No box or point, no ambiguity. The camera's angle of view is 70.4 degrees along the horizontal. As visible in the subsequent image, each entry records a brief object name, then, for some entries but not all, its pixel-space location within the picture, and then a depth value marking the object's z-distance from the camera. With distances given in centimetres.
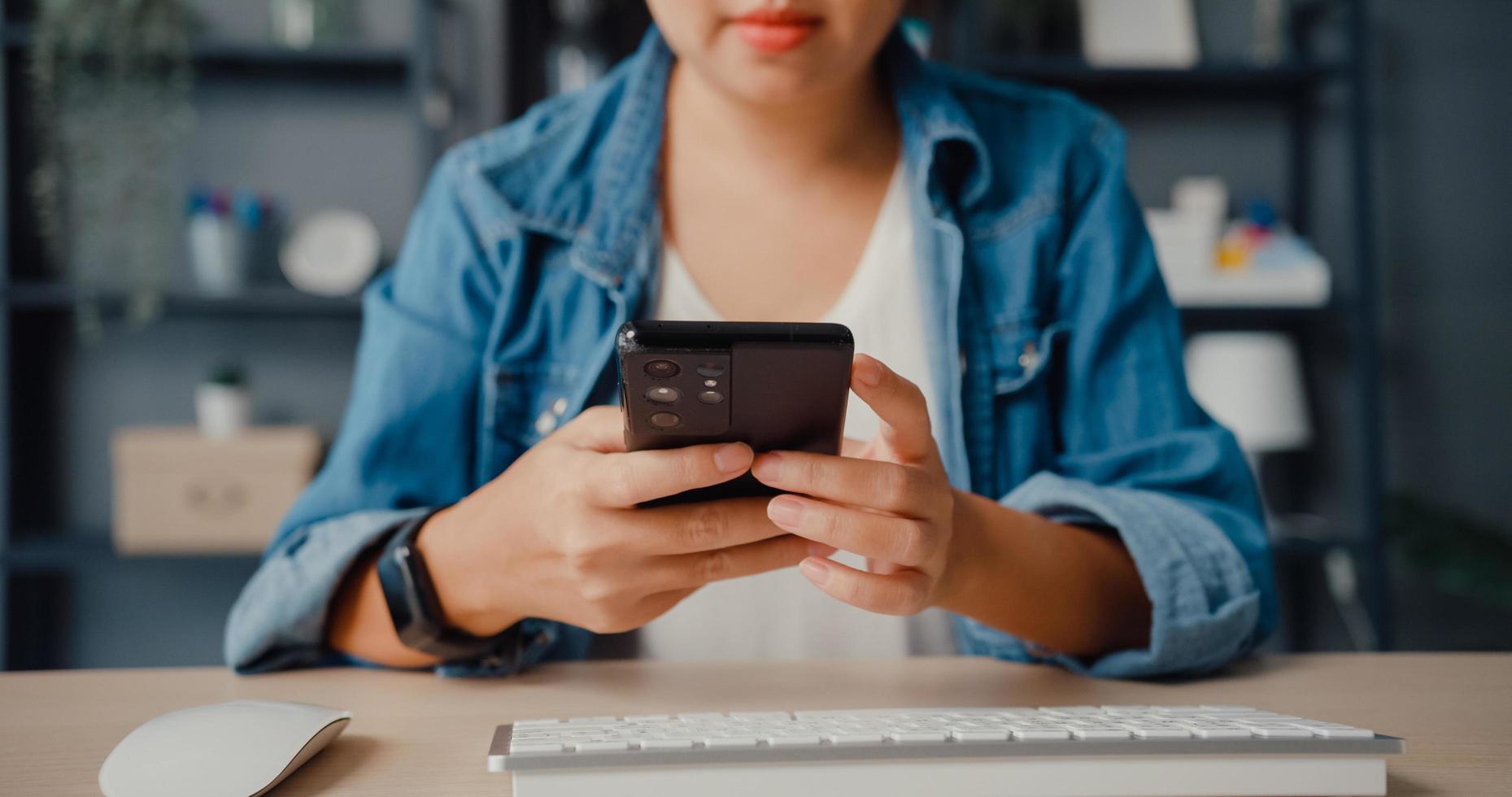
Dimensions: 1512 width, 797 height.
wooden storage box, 199
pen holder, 213
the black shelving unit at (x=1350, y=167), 218
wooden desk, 50
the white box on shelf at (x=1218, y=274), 214
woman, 70
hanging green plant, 209
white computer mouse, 43
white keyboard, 42
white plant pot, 210
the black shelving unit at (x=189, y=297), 210
